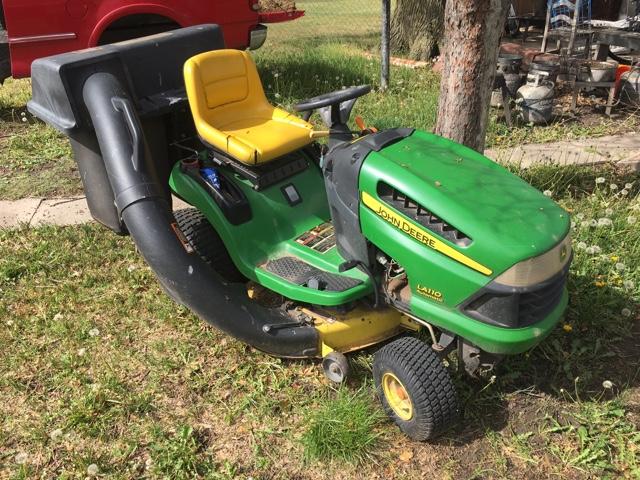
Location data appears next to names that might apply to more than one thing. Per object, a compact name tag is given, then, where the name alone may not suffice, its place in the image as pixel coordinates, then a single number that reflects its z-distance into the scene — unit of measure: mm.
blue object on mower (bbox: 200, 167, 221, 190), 2713
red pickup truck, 4719
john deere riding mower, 1979
